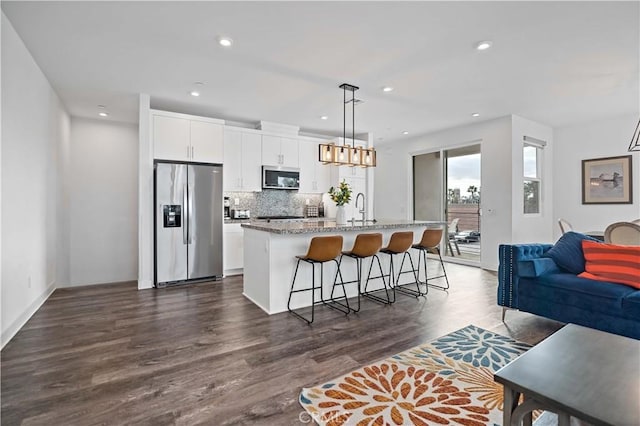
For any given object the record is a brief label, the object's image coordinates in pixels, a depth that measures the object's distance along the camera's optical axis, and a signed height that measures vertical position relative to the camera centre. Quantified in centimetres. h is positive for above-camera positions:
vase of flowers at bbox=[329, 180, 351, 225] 418 +14
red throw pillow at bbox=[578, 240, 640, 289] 275 -49
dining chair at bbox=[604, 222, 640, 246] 348 -28
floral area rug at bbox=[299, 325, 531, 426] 180 -118
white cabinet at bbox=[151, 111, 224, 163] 477 +117
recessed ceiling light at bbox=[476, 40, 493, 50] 301 +162
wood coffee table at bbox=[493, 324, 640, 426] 115 -71
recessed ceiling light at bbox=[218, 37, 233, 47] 295 +162
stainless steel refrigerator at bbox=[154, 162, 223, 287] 470 -17
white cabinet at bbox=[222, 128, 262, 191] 557 +90
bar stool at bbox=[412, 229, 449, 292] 440 -42
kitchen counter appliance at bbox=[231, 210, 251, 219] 578 -6
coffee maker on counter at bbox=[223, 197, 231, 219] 578 +5
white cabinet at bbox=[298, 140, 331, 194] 636 +83
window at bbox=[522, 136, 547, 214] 604 +73
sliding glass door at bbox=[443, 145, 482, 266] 634 +17
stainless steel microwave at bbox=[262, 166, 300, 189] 588 +64
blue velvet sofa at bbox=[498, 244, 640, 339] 257 -77
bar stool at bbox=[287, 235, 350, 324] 329 -45
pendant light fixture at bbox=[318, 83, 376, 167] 398 +74
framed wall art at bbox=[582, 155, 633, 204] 554 +54
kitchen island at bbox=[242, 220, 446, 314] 351 -60
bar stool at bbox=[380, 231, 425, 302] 402 -53
